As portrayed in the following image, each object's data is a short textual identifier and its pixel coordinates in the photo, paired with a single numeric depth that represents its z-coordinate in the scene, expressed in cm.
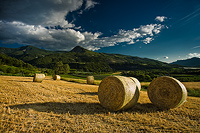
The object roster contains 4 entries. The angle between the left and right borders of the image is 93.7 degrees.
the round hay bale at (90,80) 2517
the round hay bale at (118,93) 604
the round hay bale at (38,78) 1956
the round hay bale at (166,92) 684
